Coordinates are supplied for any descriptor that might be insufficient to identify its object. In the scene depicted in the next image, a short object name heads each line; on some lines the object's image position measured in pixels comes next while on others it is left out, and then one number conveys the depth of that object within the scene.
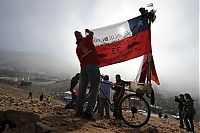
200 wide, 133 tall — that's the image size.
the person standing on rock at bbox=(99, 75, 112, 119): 4.40
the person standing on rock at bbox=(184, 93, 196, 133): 5.22
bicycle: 3.62
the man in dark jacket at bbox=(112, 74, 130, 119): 3.95
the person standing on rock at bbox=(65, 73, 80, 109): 4.67
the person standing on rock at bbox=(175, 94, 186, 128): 5.72
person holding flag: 3.32
